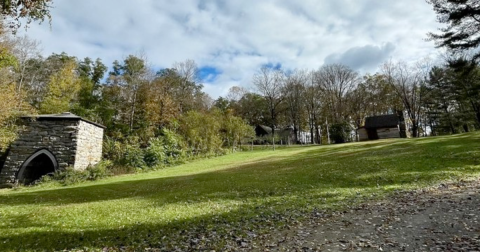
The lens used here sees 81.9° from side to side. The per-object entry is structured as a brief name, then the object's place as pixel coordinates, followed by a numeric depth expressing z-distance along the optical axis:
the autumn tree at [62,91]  33.06
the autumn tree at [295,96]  63.12
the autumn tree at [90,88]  36.59
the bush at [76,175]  21.52
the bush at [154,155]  28.83
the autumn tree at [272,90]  62.66
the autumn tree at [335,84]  61.36
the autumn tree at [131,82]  40.06
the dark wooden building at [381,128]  51.56
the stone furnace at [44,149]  23.06
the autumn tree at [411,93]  55.00
